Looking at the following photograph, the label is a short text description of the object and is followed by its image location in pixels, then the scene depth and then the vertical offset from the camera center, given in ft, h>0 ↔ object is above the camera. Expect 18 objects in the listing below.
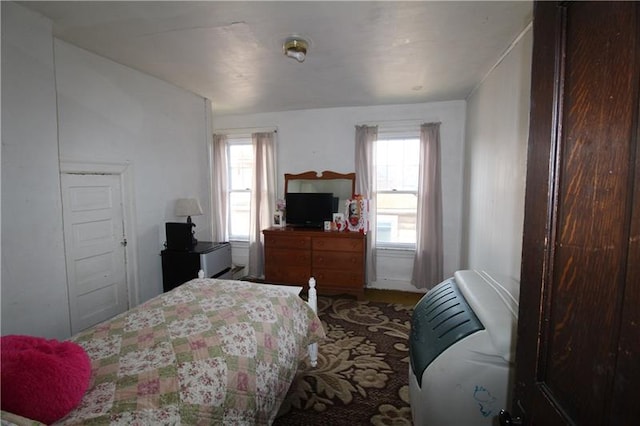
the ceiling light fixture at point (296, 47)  7.32 +3.59
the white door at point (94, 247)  8.22 -1.57
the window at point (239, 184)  15.60 +0.49
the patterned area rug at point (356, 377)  6.44 -4.65
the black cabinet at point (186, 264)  10.61 -2.52
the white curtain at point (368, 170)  13.66 +1.07
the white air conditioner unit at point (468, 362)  4.32 -2.55
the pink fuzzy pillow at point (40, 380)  3.18 -2.06
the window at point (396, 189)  13.70 +0.21
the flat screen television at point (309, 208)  13.94 -0.69
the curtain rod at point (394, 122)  13.28 +3.19
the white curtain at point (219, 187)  15.51 +0.33
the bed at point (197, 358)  3.74 -2.47
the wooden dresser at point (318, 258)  12.61 -2.79
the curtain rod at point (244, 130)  14.89 +3.17
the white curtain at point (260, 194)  14.88 -0.03
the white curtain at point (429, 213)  13.03 -0.85
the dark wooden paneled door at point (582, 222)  1.64 -0.18
